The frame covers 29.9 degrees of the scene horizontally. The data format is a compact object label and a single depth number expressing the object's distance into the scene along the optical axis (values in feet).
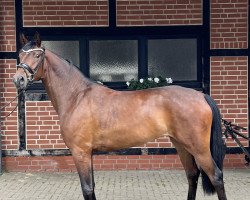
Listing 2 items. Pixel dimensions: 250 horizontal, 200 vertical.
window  27.22
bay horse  16.94
